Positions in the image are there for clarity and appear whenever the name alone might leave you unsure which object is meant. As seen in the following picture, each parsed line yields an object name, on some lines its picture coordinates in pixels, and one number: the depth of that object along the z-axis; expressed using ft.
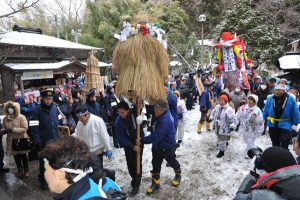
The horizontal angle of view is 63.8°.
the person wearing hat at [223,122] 18.28
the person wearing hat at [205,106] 25.72
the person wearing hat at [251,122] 17.84
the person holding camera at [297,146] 9.06
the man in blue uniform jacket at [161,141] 13.07
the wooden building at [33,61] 36.73
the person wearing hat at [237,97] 24.48
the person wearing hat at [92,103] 18.13
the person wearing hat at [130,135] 13.26
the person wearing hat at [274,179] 5.17
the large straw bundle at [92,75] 27.95
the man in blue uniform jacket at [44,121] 14.65
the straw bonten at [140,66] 12.26
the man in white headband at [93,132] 13.60
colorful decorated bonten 28.30
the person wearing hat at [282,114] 15.65
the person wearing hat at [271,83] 26.45
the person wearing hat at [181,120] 20.90
